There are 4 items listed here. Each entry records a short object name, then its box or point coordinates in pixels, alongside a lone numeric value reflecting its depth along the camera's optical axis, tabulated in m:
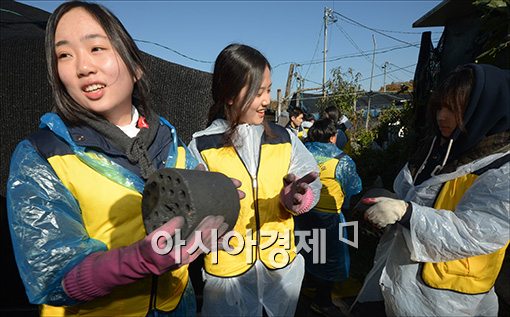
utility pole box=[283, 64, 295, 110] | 19.17
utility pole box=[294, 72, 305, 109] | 16.72
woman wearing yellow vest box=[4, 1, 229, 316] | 0.90
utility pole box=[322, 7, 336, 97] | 23.83
